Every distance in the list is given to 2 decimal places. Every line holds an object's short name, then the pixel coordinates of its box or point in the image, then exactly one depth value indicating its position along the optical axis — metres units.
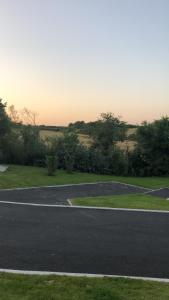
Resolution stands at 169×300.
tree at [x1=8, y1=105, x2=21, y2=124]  17.75
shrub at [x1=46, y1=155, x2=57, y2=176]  13.28
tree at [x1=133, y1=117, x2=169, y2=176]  16.62
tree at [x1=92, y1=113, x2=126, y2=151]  17.23
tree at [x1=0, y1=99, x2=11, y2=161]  15.62
